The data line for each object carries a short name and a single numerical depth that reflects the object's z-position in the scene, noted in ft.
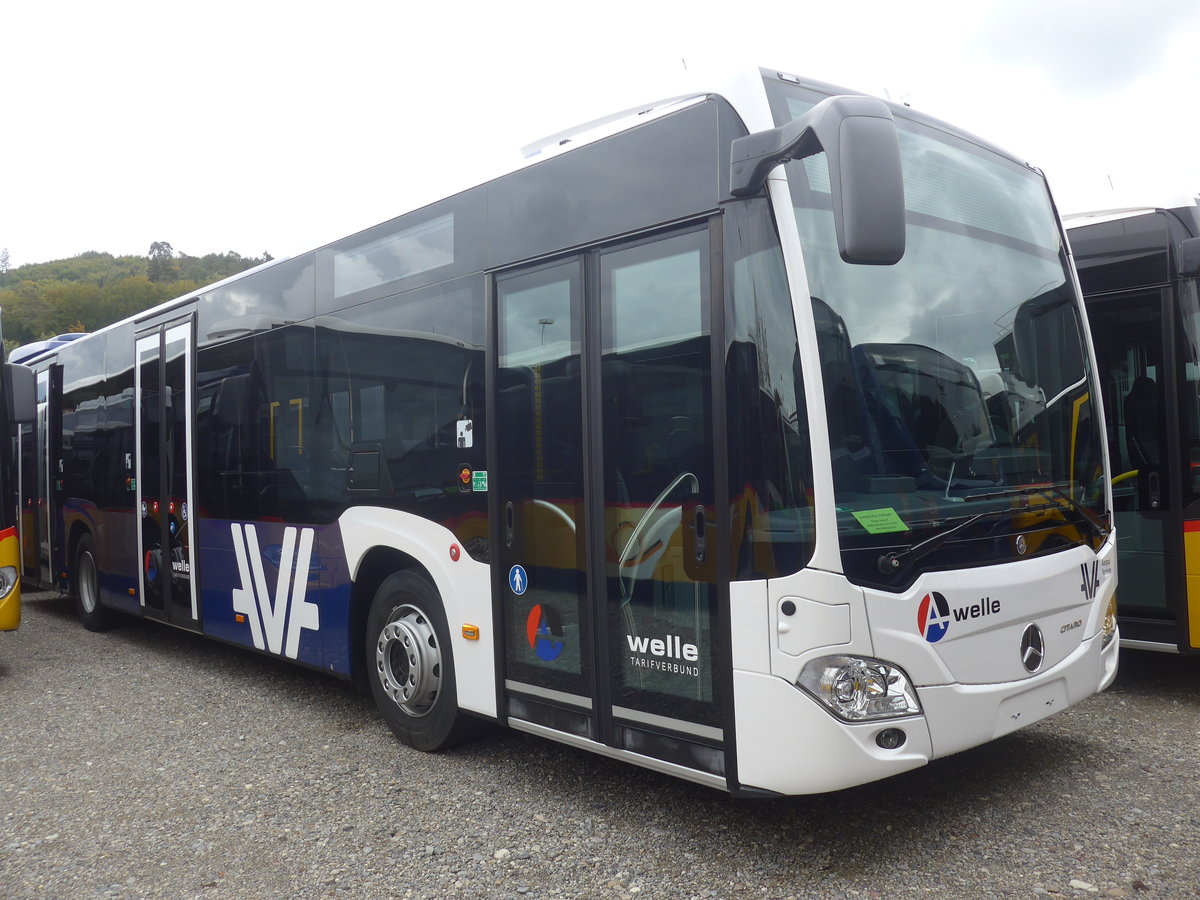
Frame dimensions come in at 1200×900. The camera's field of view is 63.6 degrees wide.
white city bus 10.82
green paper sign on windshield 10.85
